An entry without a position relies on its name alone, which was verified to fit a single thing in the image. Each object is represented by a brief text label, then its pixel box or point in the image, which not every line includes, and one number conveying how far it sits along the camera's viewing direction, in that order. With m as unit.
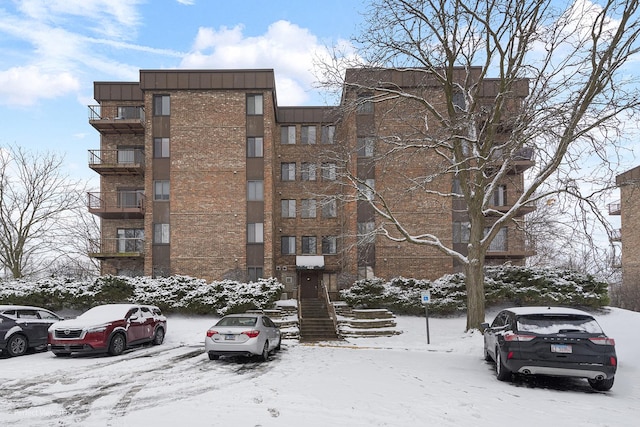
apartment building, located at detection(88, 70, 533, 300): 29.20
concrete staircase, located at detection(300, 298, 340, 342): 19.61
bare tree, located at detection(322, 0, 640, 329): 14.21
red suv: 13.42
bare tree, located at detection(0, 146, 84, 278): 29.58
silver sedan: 12.70
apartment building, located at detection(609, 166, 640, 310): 30.88
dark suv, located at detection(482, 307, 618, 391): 8.98
